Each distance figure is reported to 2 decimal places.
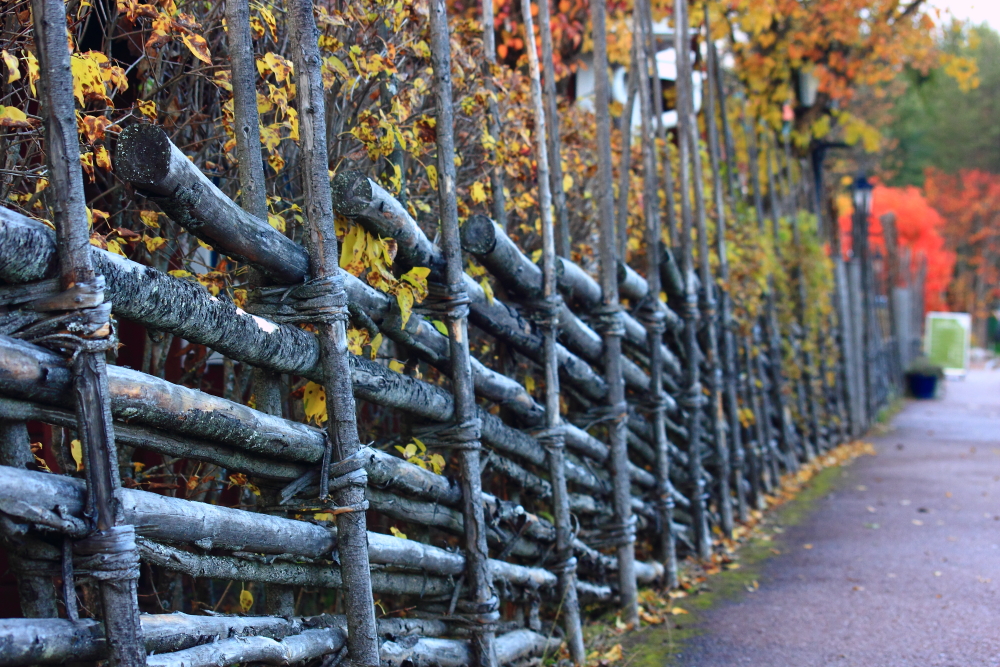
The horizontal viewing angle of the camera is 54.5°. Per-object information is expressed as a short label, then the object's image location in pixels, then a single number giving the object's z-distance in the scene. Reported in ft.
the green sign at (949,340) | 94.94
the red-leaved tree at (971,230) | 150.00
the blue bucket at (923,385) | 67.51
